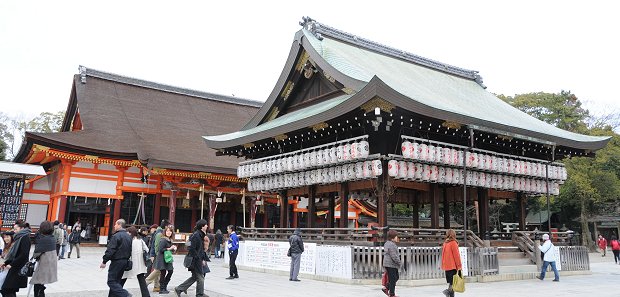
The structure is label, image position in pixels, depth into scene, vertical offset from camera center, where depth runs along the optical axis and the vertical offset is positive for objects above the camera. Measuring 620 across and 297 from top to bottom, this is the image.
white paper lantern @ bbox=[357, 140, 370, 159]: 14.58 +2.50
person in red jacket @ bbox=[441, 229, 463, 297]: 9.97 -0.63
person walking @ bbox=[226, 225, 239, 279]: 14.52 -0.76
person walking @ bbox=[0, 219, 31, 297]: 8.41 -0.74
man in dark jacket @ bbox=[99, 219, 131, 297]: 8.47 -0.62
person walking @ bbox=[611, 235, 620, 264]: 25.17 -0.70
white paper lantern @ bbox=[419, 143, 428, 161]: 14.95 +2.51
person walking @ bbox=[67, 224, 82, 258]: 20.59 -0.61
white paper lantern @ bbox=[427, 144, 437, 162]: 15.14 +2.52
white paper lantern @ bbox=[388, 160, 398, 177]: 14.52 +1.92
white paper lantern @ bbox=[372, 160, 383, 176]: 14.38 +1.90
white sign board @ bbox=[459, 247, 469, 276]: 14.48 -0.84
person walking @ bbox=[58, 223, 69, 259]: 19.36 -0.76
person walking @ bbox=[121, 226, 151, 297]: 9.16 -0.72
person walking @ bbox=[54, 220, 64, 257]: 18.72 -0.44
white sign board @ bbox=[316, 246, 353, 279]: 13.71 -0.98
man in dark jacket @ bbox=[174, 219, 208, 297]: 10.38 -0.82
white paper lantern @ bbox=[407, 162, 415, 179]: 15.03 +1.94
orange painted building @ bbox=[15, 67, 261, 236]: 25.14 +3.10
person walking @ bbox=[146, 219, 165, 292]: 11.29 -0.59
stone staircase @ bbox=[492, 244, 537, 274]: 16.36 -1.03
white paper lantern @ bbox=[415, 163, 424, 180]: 15.27 +1.97
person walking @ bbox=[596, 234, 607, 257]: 33.00 -0.59
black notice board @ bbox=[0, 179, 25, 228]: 20.94 +1.01
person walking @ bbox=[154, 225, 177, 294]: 10.85 -0.80
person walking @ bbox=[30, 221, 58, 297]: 8.70 -0.67
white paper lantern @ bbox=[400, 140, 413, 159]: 14.53 +2.52
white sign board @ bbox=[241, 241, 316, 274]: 15.33 -1.00
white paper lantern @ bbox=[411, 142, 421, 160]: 14.70 +2.51
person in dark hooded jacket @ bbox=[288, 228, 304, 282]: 14.26 -0.76
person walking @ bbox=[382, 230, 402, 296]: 10.35 -0.72
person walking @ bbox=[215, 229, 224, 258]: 24.22 -0.82
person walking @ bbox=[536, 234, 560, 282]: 15.37 -0.74
